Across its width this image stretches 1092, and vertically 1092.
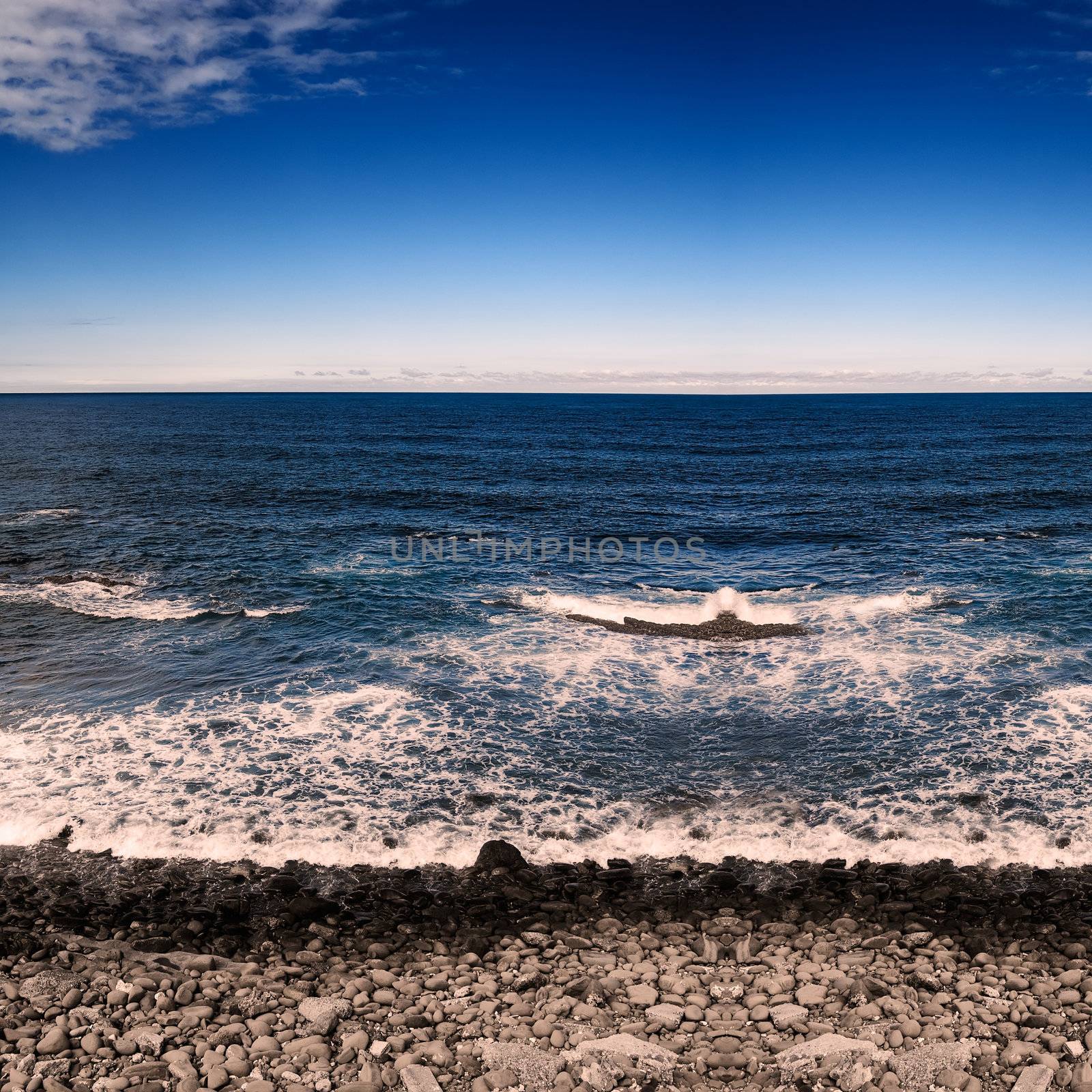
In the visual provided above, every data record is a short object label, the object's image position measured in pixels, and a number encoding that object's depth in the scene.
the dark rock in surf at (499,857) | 14.65
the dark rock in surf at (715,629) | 28.55
